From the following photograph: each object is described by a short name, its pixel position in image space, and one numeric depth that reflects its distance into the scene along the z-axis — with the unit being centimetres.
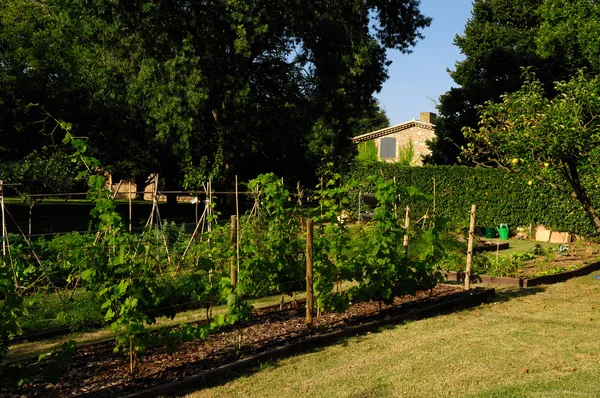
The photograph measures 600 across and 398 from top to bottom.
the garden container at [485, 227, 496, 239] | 2023
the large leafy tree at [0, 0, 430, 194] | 1983
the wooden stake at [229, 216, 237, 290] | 781
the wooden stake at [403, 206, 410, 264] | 1027
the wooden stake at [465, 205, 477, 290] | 1027
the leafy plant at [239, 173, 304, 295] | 780
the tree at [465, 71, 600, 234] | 957
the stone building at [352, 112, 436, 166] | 4422
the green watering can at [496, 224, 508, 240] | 1971
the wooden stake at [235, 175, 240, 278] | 778
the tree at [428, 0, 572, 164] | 2838
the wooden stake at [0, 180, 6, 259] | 891
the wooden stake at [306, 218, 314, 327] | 748
